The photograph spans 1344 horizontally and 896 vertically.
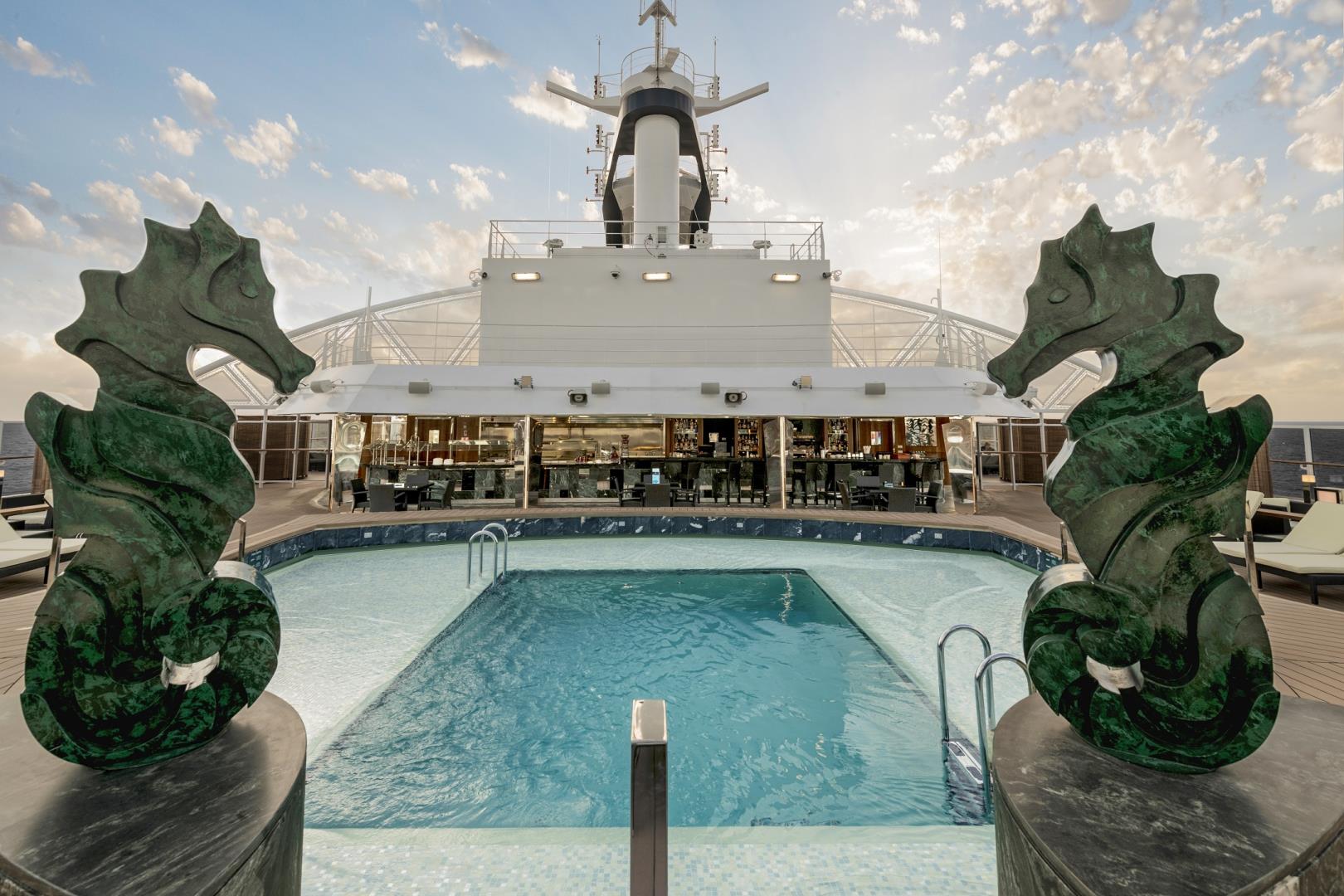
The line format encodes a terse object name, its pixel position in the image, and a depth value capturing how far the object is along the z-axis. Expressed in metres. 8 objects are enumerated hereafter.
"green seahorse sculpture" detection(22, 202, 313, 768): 1.34
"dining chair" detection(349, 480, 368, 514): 9.89
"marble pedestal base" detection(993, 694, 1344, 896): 1.04
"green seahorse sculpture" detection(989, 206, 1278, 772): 1.36
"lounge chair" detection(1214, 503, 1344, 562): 4.39
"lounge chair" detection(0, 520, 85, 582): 4.34
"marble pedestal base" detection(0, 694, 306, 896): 1.01
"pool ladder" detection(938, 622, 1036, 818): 2.23
